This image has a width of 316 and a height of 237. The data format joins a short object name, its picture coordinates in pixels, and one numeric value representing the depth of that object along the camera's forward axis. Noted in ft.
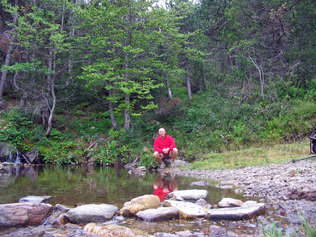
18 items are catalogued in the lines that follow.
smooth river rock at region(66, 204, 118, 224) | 13.35
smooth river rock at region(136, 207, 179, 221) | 13.39
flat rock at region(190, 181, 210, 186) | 22.82
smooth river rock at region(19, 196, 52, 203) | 16.46
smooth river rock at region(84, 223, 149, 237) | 11.24
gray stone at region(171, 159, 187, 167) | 38.04
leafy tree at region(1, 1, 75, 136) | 54.24
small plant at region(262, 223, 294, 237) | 6.64
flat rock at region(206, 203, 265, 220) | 12.67
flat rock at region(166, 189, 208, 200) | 16.90
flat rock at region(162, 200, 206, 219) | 13.57
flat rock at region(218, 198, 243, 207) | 14.58
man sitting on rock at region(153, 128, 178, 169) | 29.86
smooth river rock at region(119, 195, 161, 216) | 14.33
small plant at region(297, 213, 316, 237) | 6.89
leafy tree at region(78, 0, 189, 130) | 52.05
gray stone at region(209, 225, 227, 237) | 10.93
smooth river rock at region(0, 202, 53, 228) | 12.74
